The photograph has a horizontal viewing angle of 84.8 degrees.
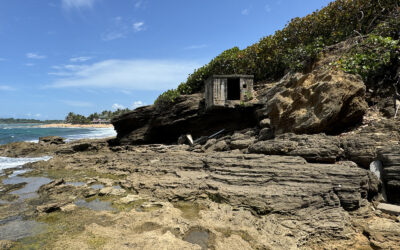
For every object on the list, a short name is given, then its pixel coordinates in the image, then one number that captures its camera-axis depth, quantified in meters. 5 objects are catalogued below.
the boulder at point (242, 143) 9.56
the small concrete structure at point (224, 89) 14.51
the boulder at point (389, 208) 4.68
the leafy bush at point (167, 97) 18.02
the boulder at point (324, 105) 7.43
